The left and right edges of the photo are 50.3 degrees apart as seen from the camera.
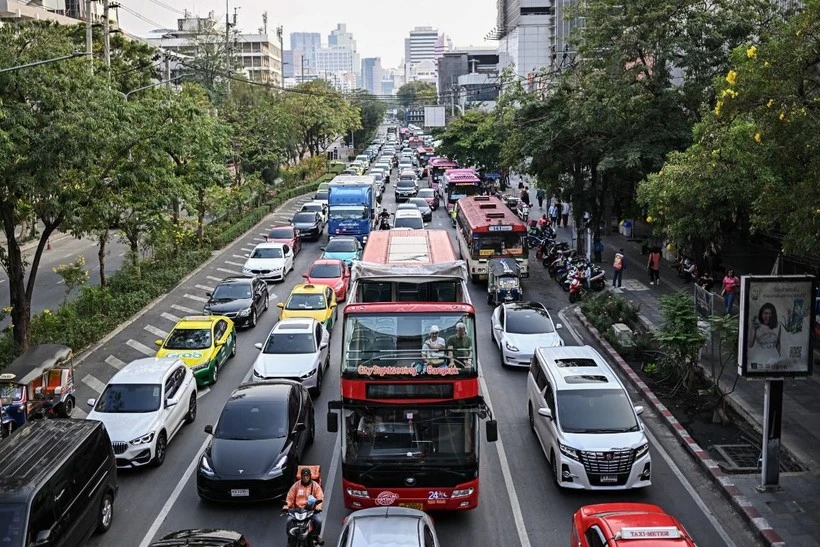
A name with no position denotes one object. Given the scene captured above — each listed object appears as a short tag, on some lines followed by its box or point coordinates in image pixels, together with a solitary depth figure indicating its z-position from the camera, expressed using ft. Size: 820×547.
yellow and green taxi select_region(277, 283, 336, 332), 82.48
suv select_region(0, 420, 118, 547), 35.40
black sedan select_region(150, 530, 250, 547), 34.68
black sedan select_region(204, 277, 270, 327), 86.28
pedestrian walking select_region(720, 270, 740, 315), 86.07
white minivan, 45.60
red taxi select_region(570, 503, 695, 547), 32.86
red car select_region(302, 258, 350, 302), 97.45
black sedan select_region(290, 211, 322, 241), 146.72
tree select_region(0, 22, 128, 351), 64.23
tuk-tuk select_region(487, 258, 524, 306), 95.25
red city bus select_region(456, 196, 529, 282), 102.32
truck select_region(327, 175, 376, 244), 136.36
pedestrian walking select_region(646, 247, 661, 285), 103.24
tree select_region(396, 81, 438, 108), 571.69
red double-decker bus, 40.60
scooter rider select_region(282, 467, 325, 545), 39.09
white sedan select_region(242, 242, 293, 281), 110.52
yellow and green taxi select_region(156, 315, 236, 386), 67.92
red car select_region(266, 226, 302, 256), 129.53
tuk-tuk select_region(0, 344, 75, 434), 57.47
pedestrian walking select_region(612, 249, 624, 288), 100.12
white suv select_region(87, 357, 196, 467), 50.62
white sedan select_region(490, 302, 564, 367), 71.26
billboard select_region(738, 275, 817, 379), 45.70
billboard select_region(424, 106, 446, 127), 348.08
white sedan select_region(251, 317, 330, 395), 64.23
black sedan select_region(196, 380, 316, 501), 44.73
